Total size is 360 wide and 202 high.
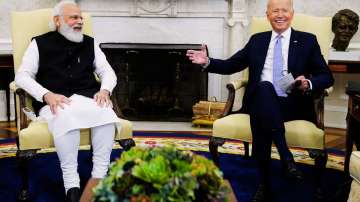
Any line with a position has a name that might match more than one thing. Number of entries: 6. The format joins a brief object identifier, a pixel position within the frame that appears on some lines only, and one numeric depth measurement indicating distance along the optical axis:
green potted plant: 1.30
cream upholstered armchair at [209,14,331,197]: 2.57
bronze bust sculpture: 4.21
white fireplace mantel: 4.71
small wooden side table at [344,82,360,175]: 2.48
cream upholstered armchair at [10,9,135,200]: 2.50
